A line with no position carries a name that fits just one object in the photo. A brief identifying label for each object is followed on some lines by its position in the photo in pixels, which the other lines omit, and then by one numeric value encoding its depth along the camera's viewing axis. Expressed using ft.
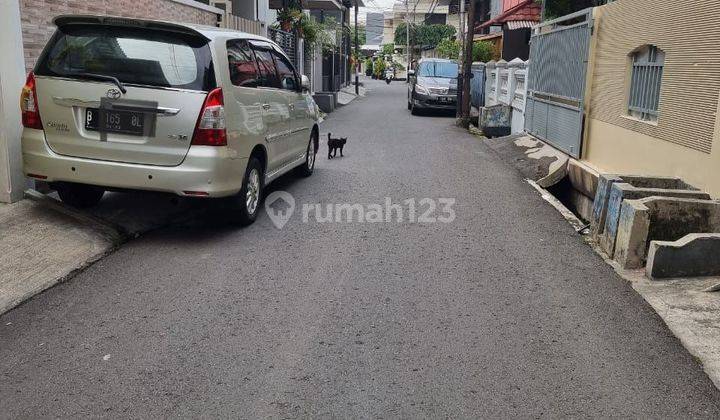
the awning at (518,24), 84.45
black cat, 40.27
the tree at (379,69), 235.81
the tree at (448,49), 144.89
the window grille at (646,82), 26.55
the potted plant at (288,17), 70.54
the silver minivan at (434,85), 76.74
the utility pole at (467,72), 68.08
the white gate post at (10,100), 21.22
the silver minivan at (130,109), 20.11
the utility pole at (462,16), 101.37
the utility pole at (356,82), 125.59
